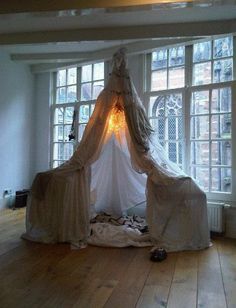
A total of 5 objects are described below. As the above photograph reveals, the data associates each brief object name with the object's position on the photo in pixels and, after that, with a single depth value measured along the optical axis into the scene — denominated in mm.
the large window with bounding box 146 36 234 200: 4422
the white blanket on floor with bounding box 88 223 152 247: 3720
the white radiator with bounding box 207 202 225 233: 4141
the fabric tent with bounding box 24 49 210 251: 3666
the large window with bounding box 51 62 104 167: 5895
